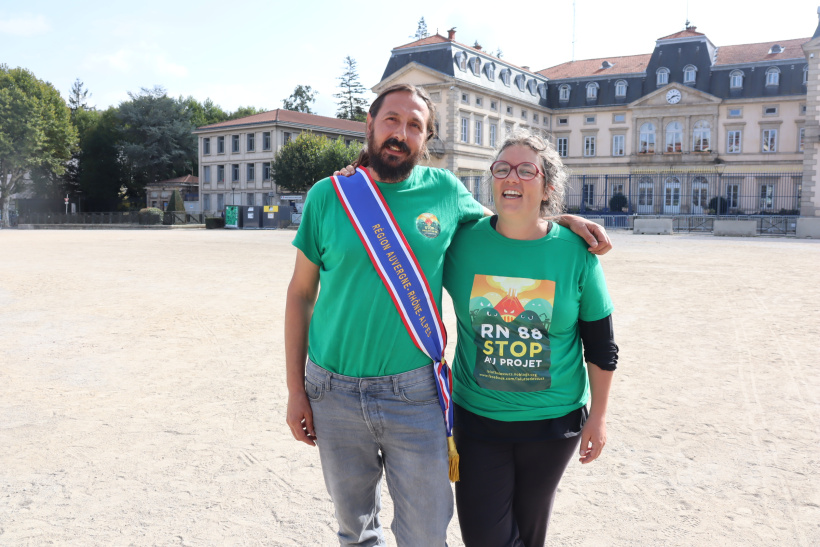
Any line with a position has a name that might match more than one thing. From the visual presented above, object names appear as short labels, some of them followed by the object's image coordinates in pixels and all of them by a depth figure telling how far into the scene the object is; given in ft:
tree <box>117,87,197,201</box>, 207.62
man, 7.92
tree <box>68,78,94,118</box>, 257.14
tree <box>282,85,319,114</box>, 274.77
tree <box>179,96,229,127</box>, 222.07
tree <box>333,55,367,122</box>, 261.65
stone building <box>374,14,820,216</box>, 166.71
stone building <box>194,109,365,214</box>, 187.42
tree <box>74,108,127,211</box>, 212.43
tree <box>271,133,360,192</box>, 163.94
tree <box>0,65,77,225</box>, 178.19
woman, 8.20
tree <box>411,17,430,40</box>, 270.67
